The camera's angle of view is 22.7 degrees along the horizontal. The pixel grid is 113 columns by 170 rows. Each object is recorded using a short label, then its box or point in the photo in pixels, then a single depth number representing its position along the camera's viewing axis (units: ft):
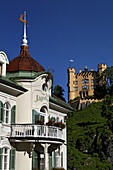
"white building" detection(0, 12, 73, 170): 60.54
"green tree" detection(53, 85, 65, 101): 303.58
